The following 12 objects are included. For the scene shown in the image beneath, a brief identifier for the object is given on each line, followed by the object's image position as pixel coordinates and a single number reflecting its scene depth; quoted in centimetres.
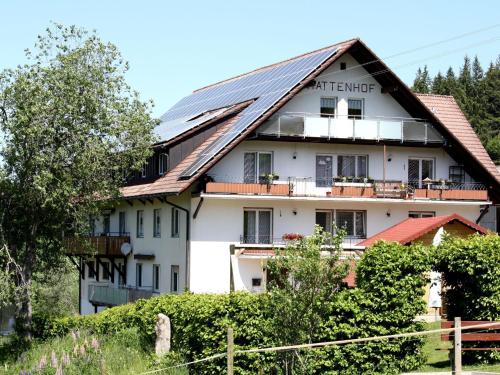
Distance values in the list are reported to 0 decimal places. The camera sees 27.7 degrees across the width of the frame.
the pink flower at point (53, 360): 2984
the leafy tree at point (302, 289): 2430
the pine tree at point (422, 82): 14212
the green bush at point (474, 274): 2569
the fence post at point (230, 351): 2052
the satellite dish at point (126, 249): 4819
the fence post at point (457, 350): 1825
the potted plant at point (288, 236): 4012
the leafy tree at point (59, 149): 3641
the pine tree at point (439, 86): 13838
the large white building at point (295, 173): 4122
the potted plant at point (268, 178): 4141
